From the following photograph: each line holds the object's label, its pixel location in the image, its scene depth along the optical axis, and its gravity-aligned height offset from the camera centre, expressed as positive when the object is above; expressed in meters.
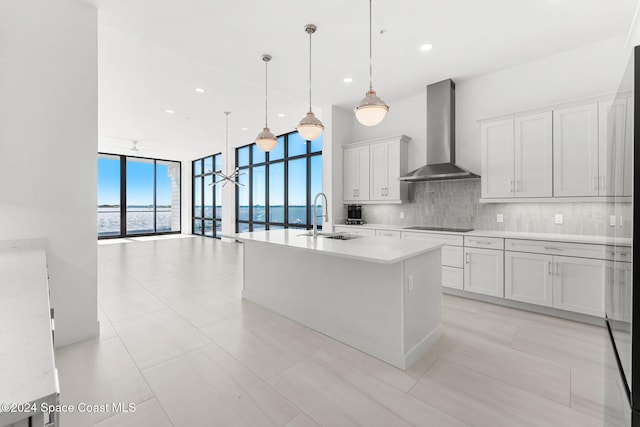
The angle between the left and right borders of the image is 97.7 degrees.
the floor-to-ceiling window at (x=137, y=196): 9.63 +0.58
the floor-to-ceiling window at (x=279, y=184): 6.80 +0.76
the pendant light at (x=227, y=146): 5.91 +2.02
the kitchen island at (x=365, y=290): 2.17 -0.72
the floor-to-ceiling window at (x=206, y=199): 10.12 +0.47
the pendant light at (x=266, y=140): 3.37 +0.86
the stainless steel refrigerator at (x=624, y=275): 0.99 -0.28
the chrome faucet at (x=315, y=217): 3.08 -0.07
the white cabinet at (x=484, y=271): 3.36 -0.75
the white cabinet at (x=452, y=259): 3.68 -0.64
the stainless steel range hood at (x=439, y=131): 4.14 +1.22
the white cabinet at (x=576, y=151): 3.02 +0.66
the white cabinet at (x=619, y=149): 1.12 +0.29
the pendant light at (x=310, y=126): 2.85 +0.88
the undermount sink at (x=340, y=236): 3.12 -0.28
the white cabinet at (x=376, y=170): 4.63 +0.72
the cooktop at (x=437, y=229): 3.97 -0.26
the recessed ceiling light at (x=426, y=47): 3.26 +1.94
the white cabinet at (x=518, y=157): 3.31 +0.68
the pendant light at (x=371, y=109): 2.33 +0.86
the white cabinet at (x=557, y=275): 2.81 -0.69
